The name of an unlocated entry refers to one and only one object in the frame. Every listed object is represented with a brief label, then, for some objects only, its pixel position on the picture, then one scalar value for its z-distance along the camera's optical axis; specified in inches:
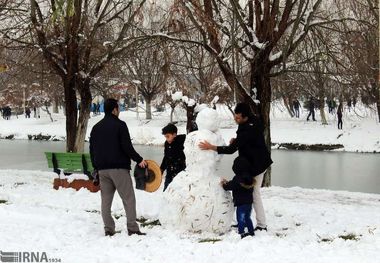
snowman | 257.6
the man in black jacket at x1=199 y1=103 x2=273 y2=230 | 256.5
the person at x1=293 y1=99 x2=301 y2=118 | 1521.9
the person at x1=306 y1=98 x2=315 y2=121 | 1425.9
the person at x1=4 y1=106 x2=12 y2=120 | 1990.7
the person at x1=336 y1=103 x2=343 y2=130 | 1182.3
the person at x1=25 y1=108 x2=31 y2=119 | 1979.6
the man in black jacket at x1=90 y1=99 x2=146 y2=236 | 248.1
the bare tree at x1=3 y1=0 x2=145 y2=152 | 504.7
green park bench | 412.5
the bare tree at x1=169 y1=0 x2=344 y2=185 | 424.8
